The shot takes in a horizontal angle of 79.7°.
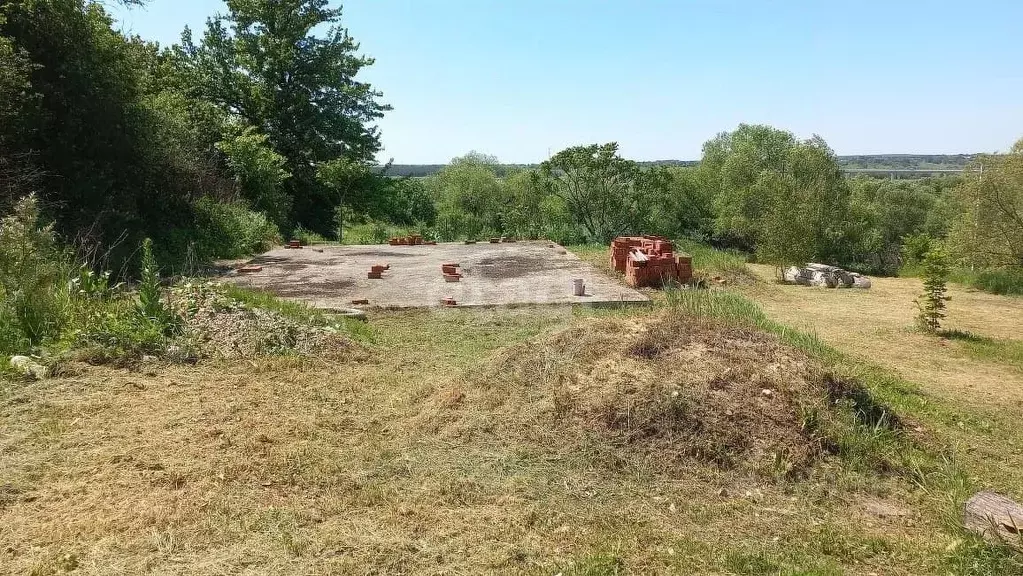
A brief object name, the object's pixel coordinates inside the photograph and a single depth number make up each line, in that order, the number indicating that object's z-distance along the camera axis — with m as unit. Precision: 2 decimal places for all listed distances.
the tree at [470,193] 30.23
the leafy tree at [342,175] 20.94
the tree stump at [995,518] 2.85
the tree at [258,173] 17.28
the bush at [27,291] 5.55
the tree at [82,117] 10.11
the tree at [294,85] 21.84
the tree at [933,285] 8.05
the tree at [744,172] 27.52
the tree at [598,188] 20.11
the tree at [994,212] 14.34
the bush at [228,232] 13.20
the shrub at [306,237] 17.80
